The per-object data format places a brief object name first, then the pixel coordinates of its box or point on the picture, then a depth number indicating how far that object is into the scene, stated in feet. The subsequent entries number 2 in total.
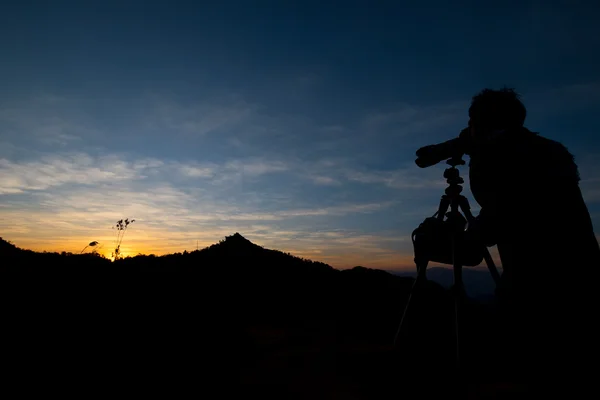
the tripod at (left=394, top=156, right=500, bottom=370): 11.12
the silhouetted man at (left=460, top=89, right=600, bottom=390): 6.06
